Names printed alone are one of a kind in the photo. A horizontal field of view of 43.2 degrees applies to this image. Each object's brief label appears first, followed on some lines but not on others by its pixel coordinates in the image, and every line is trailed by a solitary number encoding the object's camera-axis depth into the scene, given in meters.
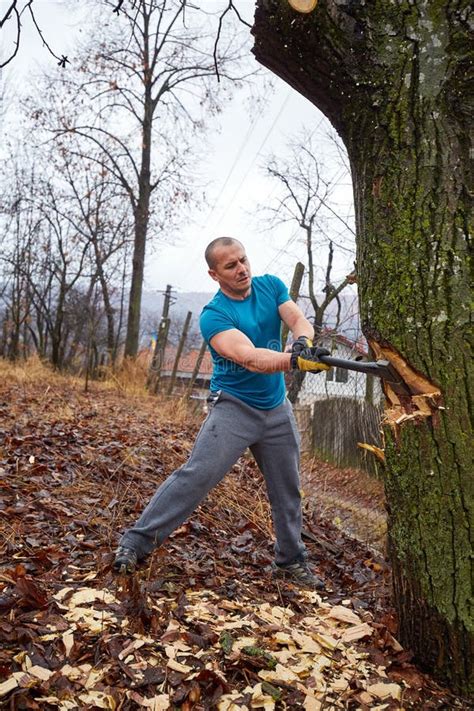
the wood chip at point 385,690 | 1.96
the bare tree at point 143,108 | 14.66
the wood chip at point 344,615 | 2.49
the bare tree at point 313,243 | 15.27
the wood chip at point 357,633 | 2.32
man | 2.74
